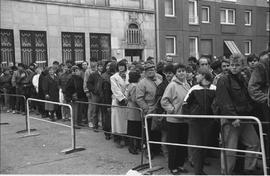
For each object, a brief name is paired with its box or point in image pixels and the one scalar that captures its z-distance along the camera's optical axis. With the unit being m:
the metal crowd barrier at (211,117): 4.42
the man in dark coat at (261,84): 4.84
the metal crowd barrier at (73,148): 7.37
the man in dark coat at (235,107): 4.98
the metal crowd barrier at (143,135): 6.00
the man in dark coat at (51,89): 10.99
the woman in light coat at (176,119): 5.65
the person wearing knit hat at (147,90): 6.43
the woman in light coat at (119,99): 7.46
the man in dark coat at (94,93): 9.09
